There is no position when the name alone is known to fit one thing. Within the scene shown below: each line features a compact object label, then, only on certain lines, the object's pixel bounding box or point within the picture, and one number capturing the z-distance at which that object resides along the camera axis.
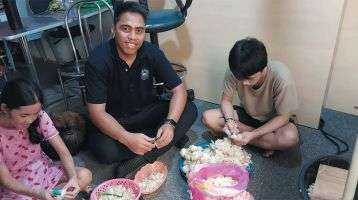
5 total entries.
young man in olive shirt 1.53
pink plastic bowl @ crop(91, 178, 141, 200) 1.51
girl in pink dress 1.23
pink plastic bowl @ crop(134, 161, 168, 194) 1.73
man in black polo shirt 1.62
